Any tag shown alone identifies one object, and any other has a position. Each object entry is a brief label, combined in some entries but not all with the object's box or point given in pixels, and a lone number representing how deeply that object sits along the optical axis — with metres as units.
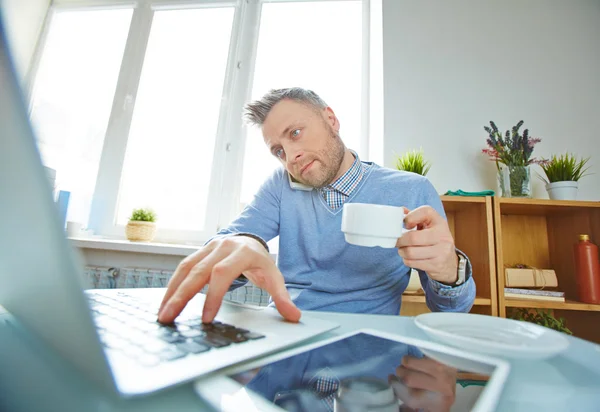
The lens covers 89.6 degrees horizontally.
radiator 1.62
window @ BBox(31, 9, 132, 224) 2.03
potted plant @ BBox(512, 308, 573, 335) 1.24
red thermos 1.18
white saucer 0.30
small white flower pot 1.30
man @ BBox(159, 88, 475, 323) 0.46
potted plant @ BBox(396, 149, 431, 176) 1.38
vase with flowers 1.35
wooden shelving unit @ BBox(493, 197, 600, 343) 1.20
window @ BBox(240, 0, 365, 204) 2.02
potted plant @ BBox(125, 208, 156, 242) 1.71
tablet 0.20
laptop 0.14
